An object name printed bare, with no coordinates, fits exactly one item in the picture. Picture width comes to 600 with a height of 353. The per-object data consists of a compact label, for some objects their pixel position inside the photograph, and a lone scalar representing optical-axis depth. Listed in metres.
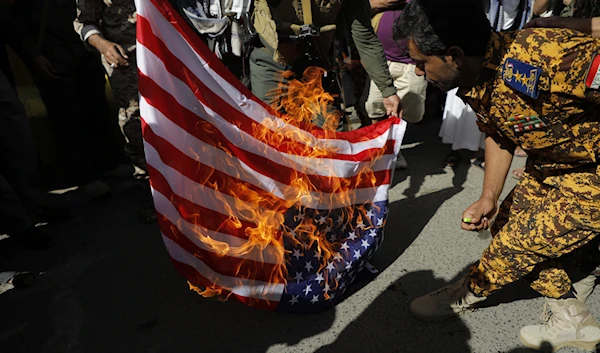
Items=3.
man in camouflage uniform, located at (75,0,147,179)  3.14
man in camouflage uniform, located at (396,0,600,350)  1.90
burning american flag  2.34
